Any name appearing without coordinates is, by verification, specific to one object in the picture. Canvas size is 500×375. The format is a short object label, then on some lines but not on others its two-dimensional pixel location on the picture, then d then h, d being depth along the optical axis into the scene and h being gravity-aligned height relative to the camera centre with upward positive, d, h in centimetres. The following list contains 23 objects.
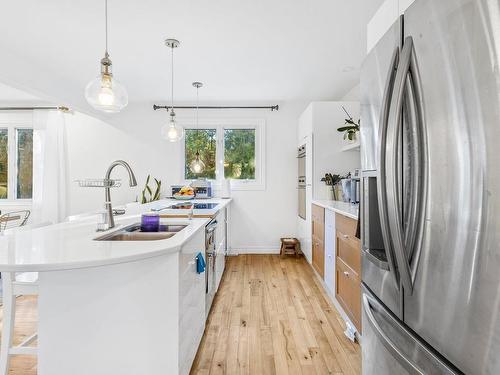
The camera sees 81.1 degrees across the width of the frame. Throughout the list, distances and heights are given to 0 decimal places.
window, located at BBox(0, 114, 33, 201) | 497 +49
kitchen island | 129 -57
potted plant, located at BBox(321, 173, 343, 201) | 351 +6
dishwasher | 229 -64
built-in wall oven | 412 +7
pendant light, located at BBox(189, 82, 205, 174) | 418 +30
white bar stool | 158 -70
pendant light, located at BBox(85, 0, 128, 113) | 188 +61
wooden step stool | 445 -94
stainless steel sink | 168 -29
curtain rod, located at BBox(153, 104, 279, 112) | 469 +127
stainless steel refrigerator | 62 -1
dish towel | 180 -49
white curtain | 473 +32
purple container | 185 -24
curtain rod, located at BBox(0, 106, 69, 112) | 477 +129
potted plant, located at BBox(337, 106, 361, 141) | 320 +62
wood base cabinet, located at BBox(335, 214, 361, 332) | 204 -64
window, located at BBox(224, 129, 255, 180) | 486 +49
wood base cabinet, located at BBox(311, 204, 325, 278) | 308 -60
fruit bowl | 403 -16
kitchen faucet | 172 -13
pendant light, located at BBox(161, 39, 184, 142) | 330 +62
